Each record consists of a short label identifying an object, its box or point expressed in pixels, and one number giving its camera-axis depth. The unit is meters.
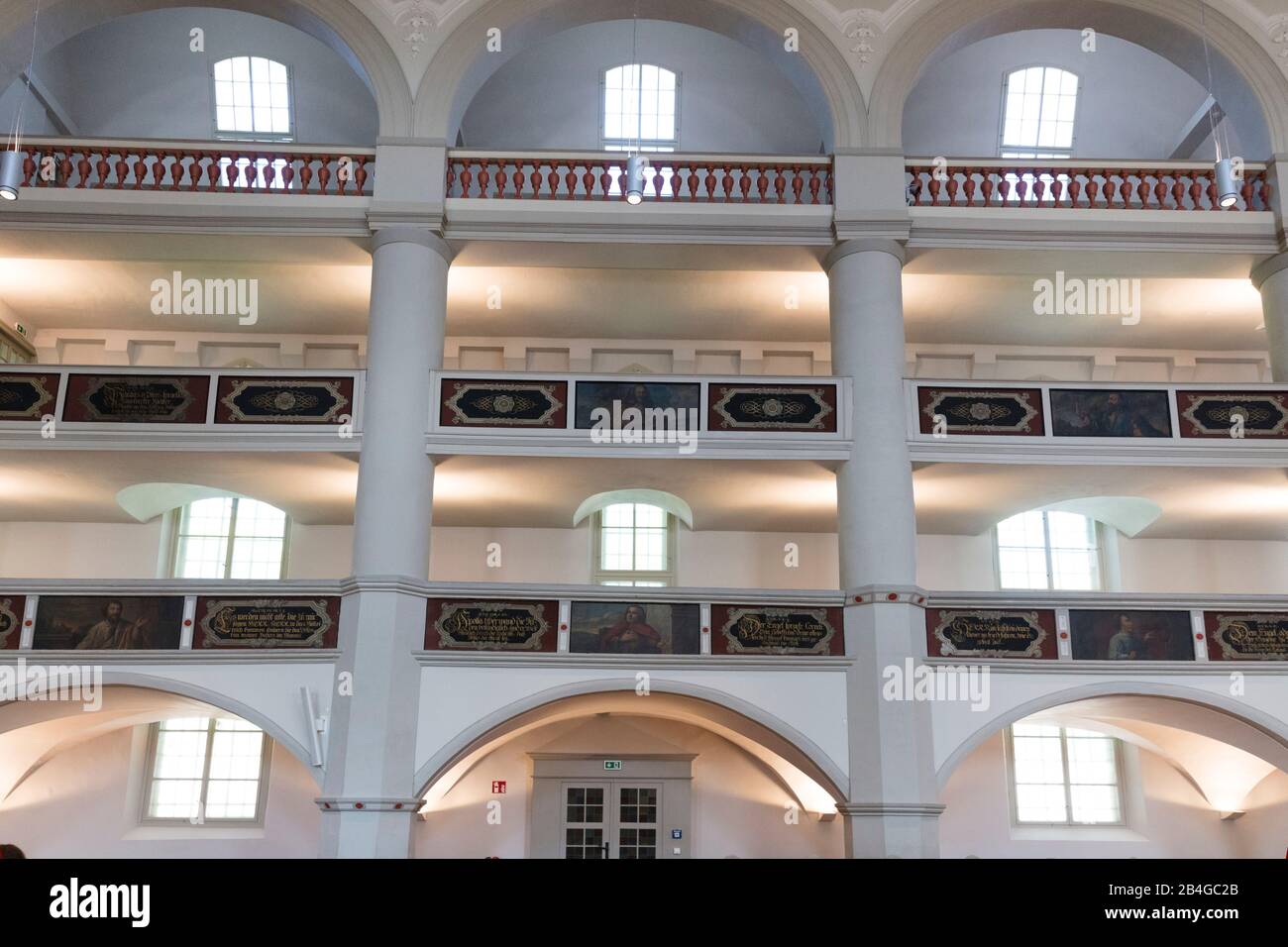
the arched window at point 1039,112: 17.14
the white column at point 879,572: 11.59
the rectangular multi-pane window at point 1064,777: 15.88
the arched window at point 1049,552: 16.41
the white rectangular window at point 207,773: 15.41
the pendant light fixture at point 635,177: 11.62
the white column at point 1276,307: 13.43
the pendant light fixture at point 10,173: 10.65
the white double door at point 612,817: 15.29
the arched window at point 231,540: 16.03
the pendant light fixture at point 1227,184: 11.62
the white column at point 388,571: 11.48
